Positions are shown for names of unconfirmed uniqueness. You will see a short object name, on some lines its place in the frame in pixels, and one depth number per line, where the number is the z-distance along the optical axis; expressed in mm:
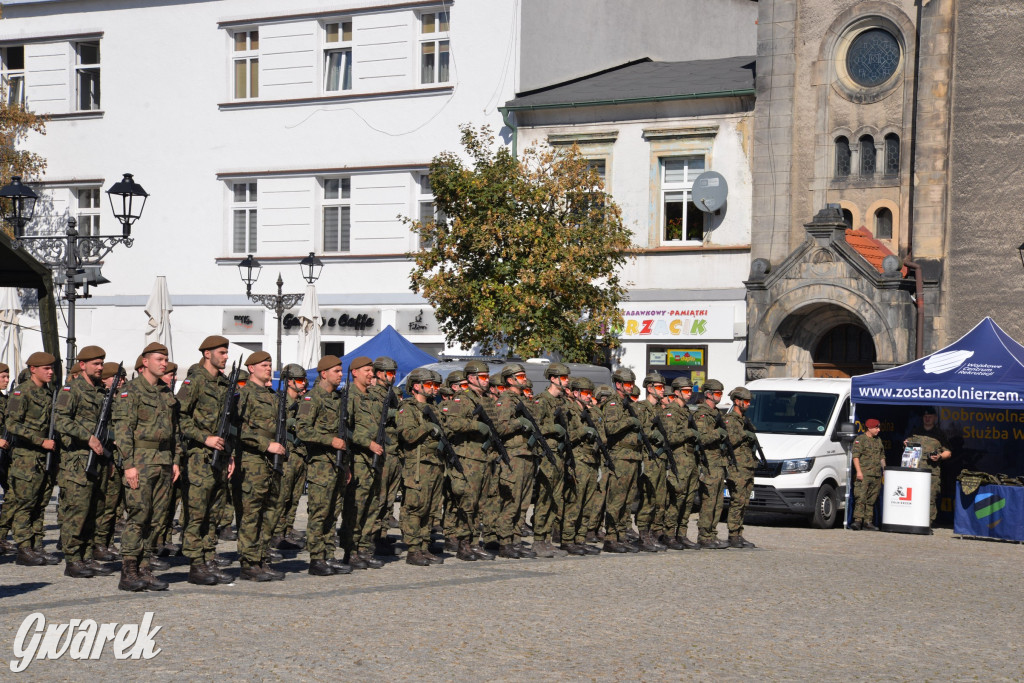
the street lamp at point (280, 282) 30756
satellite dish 30984
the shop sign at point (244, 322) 35906
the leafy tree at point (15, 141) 36375
